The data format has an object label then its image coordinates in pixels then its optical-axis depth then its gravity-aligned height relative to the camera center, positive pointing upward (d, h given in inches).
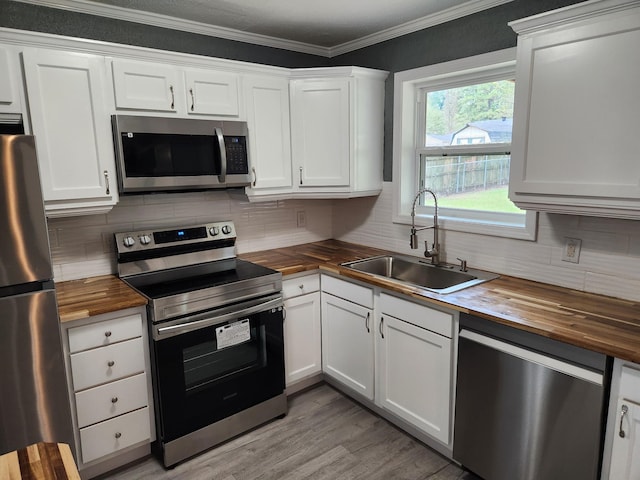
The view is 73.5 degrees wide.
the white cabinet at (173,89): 86.3 +18.2
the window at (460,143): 95.0 +6.5
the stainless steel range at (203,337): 85.0 -33.9
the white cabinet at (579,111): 62.8 +8.9
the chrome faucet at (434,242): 102.8 -16.9
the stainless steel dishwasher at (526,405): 61.9 -37.4
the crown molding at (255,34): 89.4 +35.1
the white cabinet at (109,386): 78.1 -39.6
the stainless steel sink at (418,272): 95.7 -24.4
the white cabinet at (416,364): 82.6 -39.7
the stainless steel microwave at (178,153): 86.9 +4.5
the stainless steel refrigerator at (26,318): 59.3 -20.4
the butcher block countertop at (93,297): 76.3 -23.3
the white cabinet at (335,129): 110.1 +11.3
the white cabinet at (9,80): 74.2 +16.7
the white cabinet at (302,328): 105.6 -38.9
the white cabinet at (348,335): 99.9 -39.6
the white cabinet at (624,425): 57.8 -35.1
